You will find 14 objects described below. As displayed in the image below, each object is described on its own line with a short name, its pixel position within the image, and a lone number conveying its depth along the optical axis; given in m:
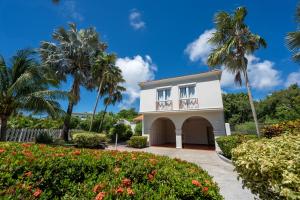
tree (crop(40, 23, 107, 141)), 17.06
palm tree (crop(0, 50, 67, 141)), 9.88
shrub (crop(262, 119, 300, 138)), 8.12
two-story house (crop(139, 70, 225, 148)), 14.11
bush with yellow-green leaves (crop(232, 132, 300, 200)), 2.46
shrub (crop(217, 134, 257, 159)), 9.30
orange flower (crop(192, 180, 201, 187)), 2.39
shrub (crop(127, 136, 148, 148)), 16.09
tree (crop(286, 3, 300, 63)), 8.84
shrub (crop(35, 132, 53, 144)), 13.47
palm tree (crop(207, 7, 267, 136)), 11.92
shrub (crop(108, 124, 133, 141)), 23.11
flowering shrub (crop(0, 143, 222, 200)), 2.43
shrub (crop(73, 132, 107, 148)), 14.24
